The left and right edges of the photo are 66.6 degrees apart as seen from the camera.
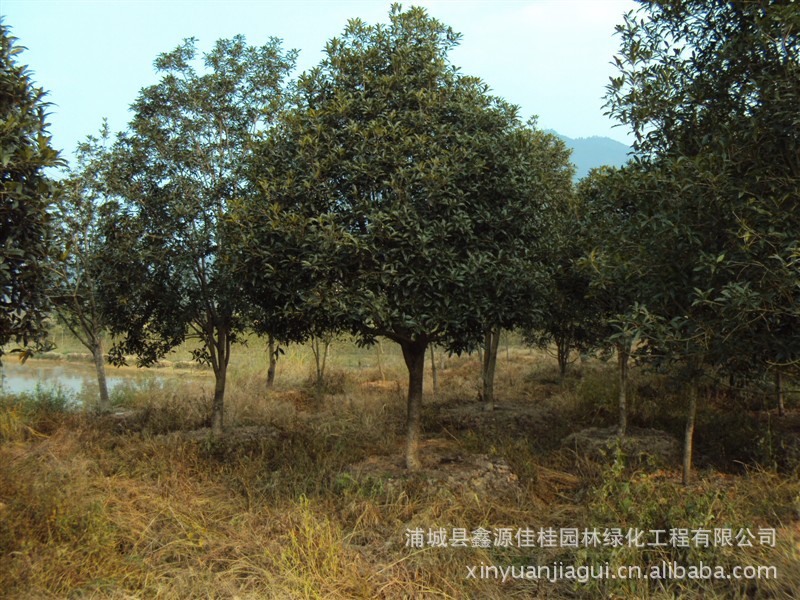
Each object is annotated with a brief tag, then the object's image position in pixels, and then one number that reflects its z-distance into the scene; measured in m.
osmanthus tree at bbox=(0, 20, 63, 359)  4.89
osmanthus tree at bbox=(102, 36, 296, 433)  9.62
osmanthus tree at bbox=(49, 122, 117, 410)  10.91
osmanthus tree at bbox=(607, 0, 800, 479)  5.61
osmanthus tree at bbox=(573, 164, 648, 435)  6.77
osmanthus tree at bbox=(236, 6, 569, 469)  6.82
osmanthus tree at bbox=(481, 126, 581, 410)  7.33
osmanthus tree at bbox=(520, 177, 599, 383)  9.57
